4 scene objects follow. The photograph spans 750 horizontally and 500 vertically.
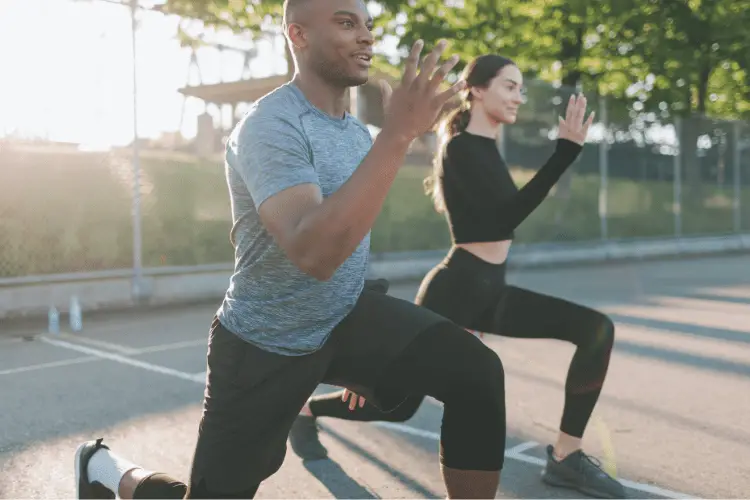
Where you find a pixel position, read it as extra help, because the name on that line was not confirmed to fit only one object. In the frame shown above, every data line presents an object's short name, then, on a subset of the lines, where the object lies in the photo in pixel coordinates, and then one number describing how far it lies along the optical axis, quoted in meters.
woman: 3.67
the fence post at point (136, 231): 10.48
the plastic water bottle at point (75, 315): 8.85
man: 2.31
